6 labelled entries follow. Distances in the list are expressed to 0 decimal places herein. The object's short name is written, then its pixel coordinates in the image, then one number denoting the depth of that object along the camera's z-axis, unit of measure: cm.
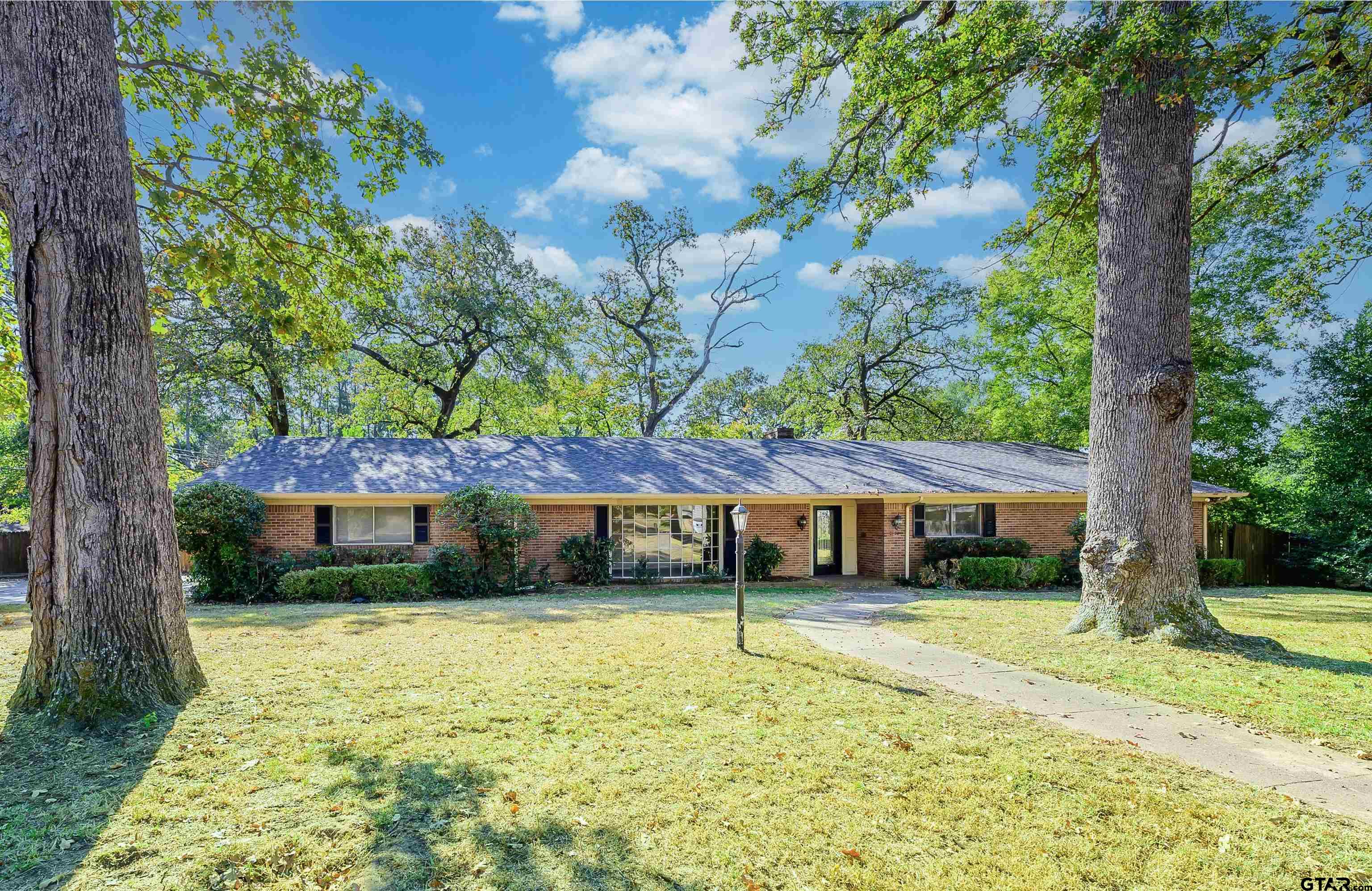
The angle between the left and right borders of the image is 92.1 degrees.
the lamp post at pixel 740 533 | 751
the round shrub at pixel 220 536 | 1261
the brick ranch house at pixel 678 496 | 1485
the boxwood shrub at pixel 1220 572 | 1659
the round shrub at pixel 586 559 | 1527
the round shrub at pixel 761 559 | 1614
